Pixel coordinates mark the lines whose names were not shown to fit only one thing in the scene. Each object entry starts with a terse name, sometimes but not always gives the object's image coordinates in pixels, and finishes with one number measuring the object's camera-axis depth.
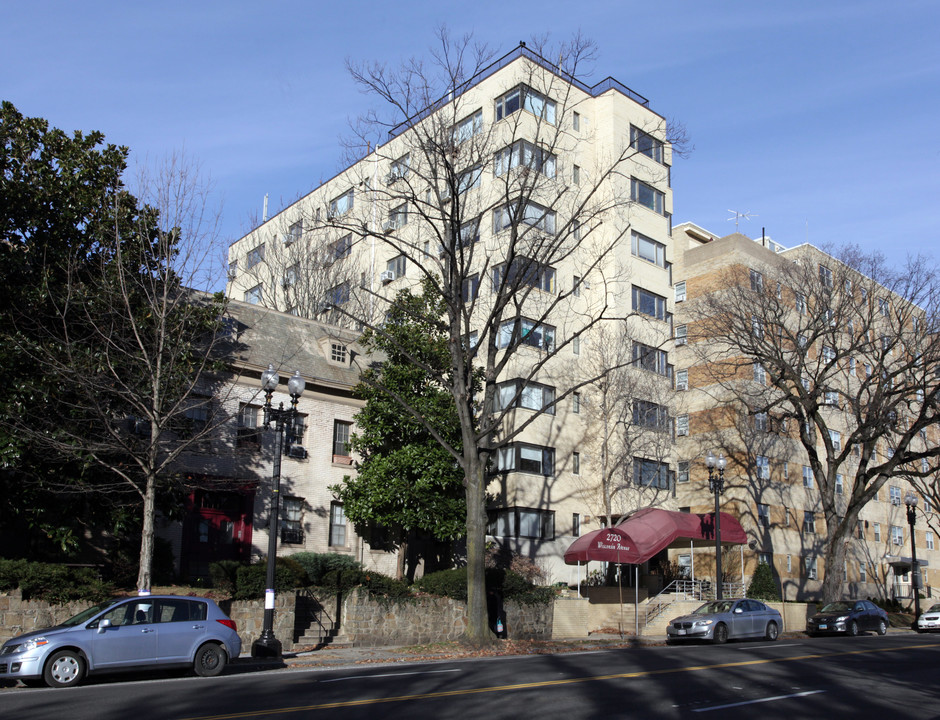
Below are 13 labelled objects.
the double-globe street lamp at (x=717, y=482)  31.84
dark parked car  30.86
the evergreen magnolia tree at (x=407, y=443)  28.95
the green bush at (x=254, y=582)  22.59
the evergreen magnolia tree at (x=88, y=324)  21.08
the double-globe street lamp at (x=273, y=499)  19.11
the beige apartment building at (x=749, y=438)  44.00
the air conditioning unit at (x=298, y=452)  30.48
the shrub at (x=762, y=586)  38.78
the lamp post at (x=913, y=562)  46.53
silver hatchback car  14.11
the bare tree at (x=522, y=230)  36.31
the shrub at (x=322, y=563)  27.64
